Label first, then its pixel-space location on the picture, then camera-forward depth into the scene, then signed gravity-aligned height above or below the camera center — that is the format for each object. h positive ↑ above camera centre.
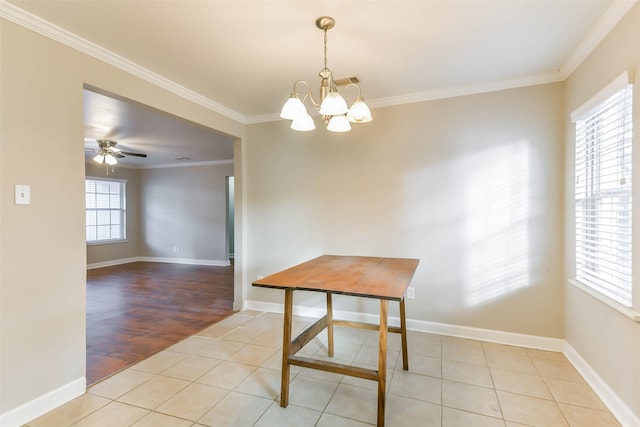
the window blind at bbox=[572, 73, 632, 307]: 1.86 +0.10
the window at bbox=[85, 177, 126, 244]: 7.11 +0.00
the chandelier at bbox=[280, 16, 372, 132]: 1.73 +0.59
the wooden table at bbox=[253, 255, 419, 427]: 1.74 -0.45
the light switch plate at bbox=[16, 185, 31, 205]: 1.87 +0.10
